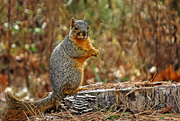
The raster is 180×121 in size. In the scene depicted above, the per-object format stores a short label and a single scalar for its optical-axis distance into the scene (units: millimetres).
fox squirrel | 6114
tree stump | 6020
